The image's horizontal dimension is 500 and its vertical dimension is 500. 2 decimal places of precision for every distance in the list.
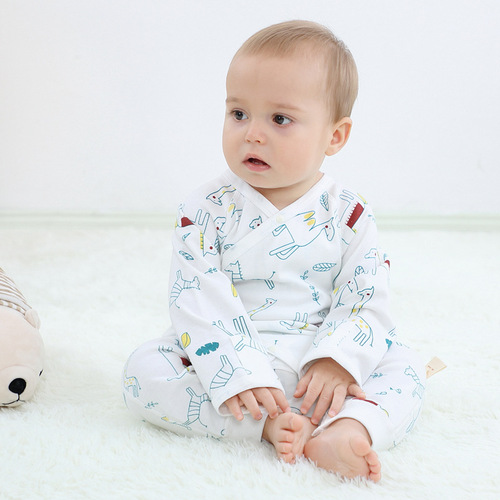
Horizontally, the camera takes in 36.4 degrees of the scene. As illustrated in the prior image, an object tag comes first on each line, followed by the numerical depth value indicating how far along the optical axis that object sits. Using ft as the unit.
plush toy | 3.40
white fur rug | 2.74
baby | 3.11
